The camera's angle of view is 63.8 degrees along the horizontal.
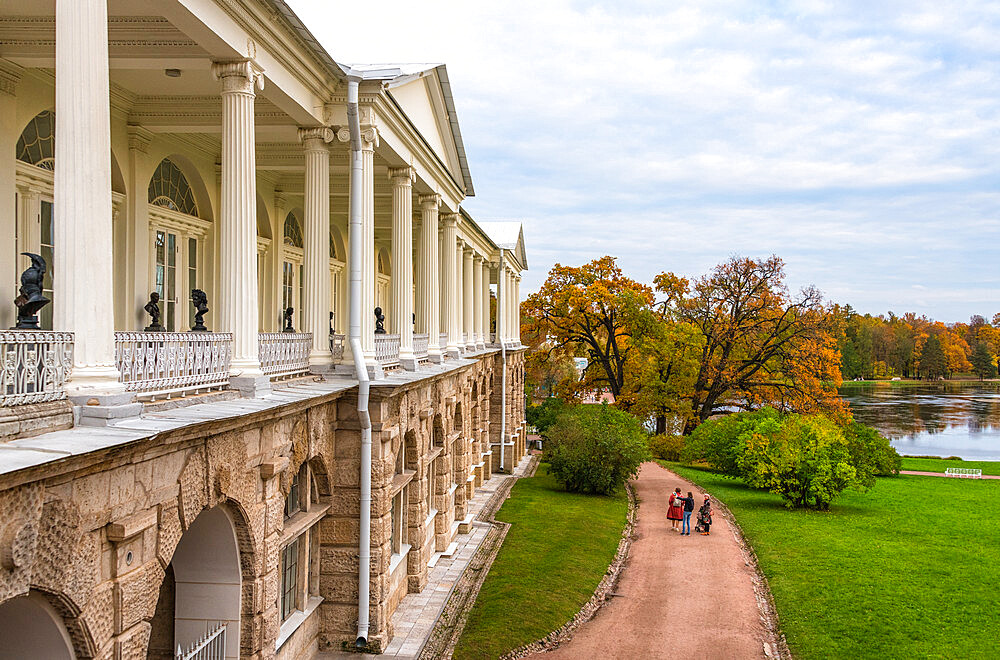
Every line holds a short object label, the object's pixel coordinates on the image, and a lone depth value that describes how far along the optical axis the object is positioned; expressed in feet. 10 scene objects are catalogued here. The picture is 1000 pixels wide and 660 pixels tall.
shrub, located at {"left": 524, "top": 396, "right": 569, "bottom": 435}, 135.64
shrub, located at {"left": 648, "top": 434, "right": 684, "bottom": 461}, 129.80
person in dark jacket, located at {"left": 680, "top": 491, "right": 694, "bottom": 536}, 71.15
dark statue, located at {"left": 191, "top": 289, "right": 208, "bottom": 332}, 34.61
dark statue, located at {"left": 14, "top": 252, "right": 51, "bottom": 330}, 18.24
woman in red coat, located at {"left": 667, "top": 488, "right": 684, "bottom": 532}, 73.36
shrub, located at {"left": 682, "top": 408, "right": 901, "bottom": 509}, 80.89
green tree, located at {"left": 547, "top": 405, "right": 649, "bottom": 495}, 87.81
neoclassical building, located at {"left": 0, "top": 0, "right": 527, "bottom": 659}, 17.16
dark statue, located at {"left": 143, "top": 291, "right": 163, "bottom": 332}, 32.86
